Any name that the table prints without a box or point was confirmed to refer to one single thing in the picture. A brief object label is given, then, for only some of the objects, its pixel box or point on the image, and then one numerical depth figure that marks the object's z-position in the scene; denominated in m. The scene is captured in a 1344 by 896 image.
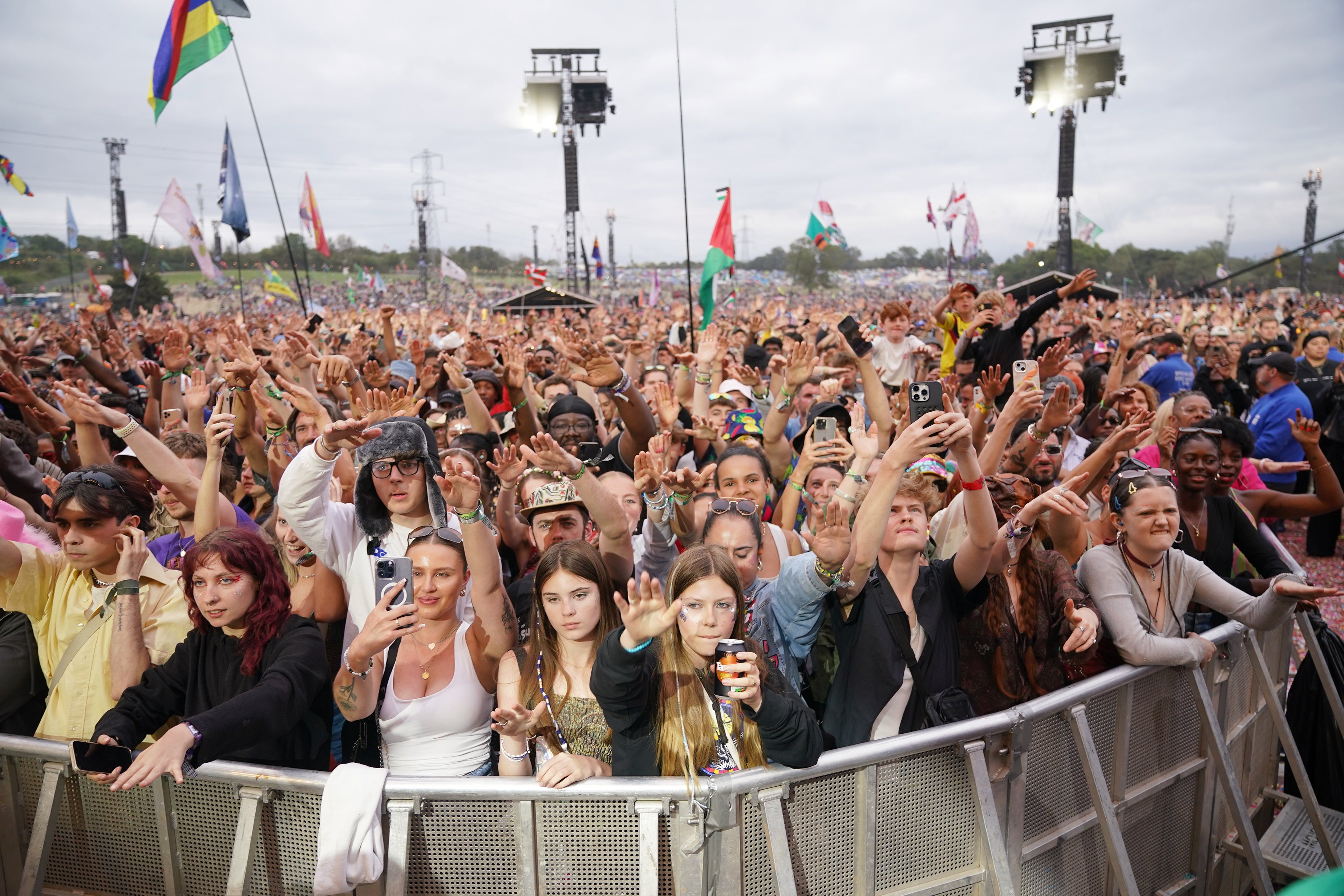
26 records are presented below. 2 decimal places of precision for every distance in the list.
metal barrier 2.35
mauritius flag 7.82
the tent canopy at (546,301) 21.66
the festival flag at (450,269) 21.78
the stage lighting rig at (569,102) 40.28
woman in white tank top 2.78
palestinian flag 9.88
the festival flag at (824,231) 22.00
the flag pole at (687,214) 7.45
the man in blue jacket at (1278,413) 7.57
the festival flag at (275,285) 17.23
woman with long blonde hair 2.34
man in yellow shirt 2.83
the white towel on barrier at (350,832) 2.26
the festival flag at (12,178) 19.53
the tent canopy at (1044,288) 18.31
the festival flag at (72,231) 31.38
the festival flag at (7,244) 15.71
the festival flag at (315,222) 21.42
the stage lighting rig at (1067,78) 39.00
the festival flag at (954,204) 31.39
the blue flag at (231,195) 12.43
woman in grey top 3.09
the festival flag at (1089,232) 29.16
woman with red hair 2.61
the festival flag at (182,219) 16.48
